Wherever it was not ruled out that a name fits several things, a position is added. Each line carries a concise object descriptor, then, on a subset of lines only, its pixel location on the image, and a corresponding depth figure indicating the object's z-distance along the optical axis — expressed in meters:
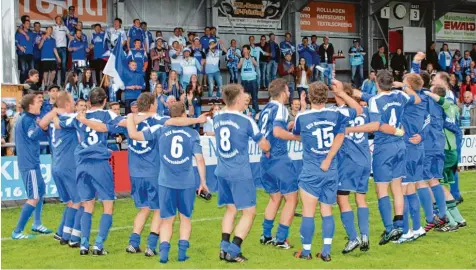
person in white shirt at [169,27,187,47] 22.59
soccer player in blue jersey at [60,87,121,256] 8.72
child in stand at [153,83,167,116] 18.25
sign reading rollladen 29.23
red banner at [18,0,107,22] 22.67
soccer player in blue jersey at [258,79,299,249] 8.76
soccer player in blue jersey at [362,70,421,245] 9.02
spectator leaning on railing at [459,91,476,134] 21.22
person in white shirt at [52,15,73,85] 20.44
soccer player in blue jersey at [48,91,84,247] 9.24
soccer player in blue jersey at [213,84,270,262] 7.99
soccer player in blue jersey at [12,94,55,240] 10.16
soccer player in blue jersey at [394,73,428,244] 9.51
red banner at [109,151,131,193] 14.88
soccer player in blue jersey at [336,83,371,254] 8.53
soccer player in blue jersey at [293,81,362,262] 7.95
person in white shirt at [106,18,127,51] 20.97
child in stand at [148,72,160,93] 19.95
